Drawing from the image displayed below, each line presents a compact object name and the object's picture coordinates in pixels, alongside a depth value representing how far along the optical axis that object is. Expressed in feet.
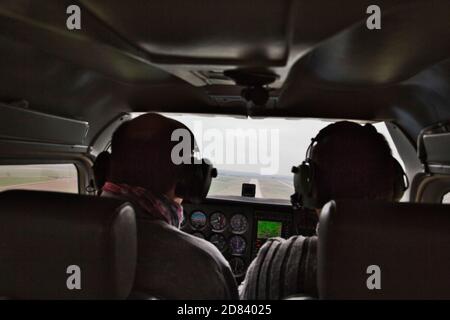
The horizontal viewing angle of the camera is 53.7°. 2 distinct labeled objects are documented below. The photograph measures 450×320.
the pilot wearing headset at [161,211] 4.83
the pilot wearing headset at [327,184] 4.91
